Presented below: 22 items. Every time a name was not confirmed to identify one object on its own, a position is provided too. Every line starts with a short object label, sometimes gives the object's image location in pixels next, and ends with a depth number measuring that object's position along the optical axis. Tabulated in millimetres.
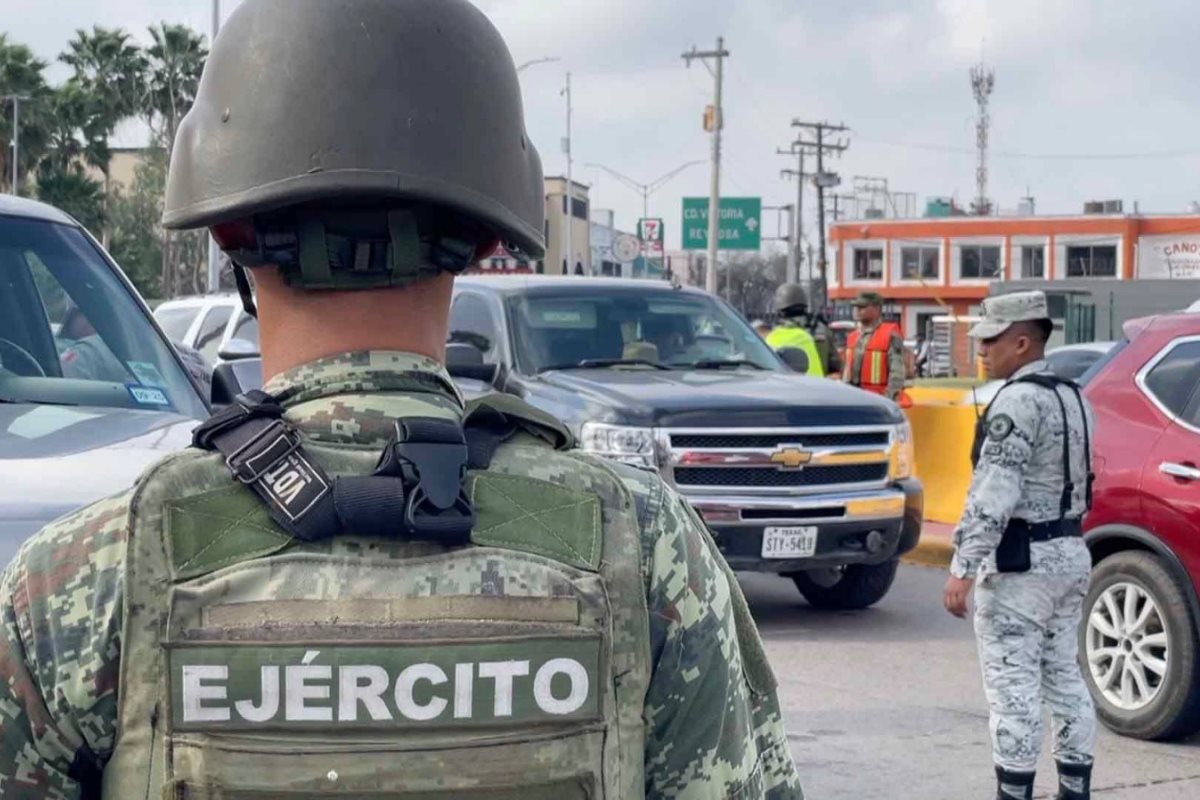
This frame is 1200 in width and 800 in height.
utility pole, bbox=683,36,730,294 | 41312
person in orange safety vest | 13641
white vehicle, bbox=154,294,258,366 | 12406
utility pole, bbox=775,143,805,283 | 74375
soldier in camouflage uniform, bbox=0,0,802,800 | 1543
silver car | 4109
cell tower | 106000
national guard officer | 5770
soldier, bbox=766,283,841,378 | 14039
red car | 6914
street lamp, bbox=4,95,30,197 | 38788
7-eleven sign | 49062
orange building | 76562
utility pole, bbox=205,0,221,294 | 20203
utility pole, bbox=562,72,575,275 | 52375
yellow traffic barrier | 13633
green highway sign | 47781
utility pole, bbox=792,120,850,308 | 73500
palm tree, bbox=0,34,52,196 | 42438
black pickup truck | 8992
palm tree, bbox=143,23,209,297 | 44906
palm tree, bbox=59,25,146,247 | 45781
